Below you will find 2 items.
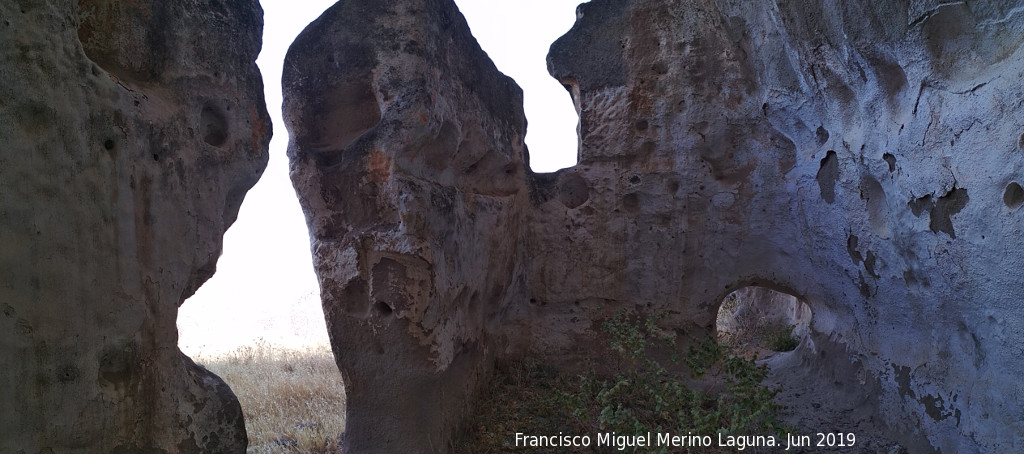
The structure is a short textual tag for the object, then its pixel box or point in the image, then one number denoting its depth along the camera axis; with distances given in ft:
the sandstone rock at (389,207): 10.71
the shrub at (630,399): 10.84
